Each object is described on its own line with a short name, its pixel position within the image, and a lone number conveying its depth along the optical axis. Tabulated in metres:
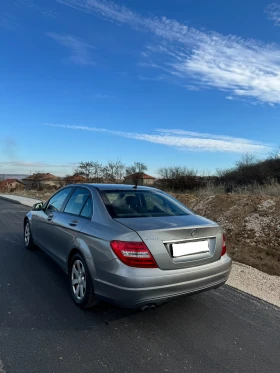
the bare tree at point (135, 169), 51.79
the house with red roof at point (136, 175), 44.39
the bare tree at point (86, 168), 50.31
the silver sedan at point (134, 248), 2.93
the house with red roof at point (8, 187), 53.50
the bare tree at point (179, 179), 28.10
